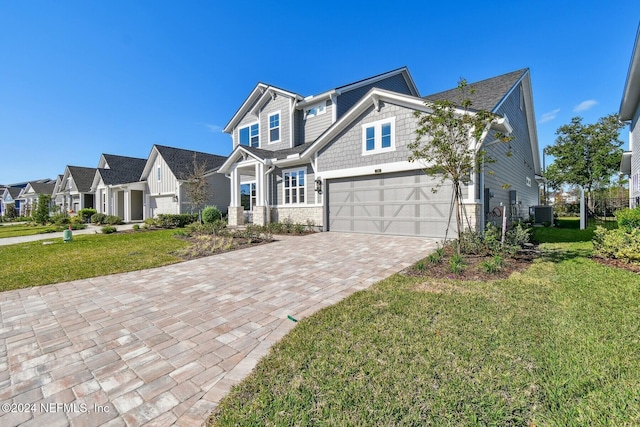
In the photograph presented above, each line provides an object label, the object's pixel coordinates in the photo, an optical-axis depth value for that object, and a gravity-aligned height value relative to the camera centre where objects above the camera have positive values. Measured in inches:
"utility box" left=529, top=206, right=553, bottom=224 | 627.8 -15.0
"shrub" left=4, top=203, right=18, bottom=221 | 1238.1 -14.9
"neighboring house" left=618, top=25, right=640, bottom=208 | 350.3 +176.9
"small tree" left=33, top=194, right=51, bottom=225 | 891.4 -4.3
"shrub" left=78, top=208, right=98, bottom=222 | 963.4 -16.2
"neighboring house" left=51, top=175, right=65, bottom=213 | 1227.2 +60.9
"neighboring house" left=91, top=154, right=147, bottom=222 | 979.3 +69.2
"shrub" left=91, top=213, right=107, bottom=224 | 867.9 -27.7
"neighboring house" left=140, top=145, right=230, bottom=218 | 807.1 +86.9
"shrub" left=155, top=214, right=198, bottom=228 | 694.5 -29.4
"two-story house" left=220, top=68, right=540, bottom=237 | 395.9 +89.4
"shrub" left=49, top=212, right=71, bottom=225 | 815.5 -31.1
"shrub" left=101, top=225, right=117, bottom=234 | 573.0 -44.4
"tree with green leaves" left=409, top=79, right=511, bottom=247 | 243.4 +67.4
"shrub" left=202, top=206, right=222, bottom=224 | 649.0 -14.4
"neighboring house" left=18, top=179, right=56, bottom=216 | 1504.6 +102.5
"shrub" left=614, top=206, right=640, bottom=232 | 284.8 -12.7
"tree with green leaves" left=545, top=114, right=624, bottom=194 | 973.8 +209.5
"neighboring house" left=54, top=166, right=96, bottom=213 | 1129.4 +91.9
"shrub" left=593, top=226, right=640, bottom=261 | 227.5 -33.7
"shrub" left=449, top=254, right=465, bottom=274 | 207.4 -46.5
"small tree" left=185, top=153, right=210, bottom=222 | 696.4 +56.1
